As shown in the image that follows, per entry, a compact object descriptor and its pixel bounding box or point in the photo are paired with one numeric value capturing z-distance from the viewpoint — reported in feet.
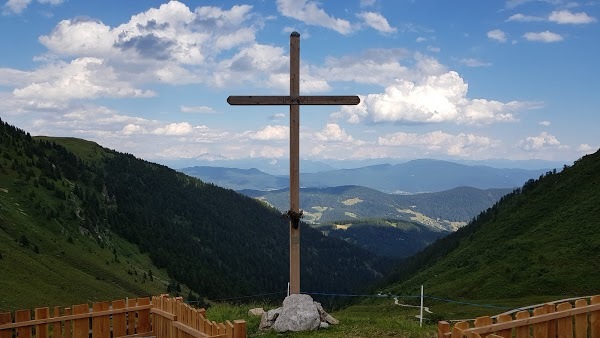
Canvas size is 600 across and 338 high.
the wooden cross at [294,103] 54.19
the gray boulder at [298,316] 51.06
